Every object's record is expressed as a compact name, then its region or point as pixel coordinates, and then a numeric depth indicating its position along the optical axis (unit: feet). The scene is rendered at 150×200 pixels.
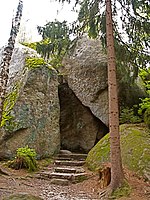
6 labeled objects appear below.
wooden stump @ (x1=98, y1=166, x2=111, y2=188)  22.56
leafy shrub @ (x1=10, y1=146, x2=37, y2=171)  29.50
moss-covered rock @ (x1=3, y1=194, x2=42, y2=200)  16.96
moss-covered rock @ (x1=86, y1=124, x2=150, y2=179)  25.31
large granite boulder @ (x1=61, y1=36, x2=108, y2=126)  41.47
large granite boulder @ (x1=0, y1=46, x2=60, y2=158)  34.09
